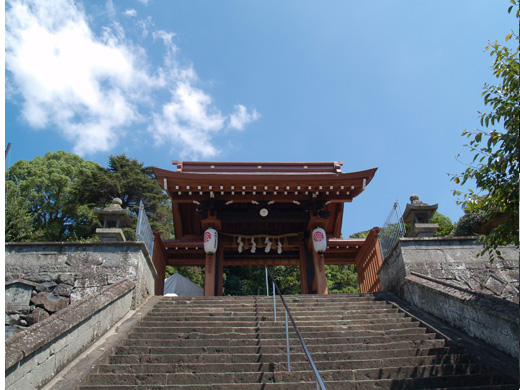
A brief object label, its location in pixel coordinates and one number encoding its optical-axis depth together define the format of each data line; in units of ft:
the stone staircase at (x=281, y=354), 12.29
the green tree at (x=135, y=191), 71.46
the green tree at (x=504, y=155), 11.98
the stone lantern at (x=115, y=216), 26.87
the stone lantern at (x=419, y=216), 25.96
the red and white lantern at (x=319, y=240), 31.01
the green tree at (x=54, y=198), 67.26
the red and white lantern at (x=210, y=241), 30.53
